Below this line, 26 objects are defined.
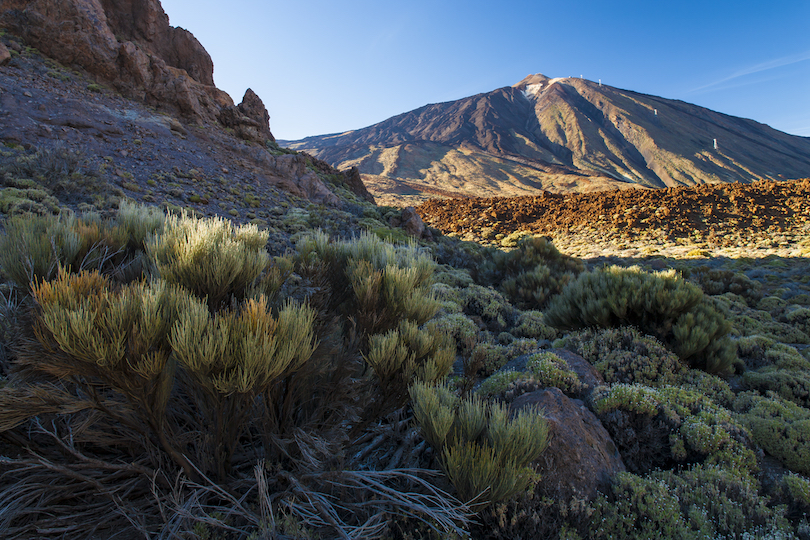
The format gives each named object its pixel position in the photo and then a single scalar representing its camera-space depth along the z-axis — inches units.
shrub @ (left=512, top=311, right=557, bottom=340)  227.0
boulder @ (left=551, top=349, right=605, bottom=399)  145.4
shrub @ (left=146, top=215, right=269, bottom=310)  94.5
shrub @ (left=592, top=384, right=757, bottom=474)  115.2
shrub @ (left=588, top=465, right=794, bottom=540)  86.8
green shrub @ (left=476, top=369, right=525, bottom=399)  138.1
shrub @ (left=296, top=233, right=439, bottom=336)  124.7
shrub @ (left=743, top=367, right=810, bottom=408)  155.6
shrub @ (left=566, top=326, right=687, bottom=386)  161.0
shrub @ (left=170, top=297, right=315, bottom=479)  64.4
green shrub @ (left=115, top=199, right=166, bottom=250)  143.1
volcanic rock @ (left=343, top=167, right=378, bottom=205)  904.3
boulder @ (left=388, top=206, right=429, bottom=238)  606.2
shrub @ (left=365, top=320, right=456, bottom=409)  98.8
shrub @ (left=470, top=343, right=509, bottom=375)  174.9
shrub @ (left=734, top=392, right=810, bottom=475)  116.8
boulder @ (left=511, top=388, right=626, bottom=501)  95.5
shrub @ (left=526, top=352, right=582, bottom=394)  142.2
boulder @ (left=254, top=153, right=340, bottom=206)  632.4
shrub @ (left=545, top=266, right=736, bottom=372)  178.4
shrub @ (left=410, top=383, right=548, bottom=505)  77.9
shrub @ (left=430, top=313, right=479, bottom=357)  193.1
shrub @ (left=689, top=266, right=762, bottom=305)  337.0
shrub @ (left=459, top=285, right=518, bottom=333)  251.4
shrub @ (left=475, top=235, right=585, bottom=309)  319.6
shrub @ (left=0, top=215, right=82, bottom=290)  98.7
